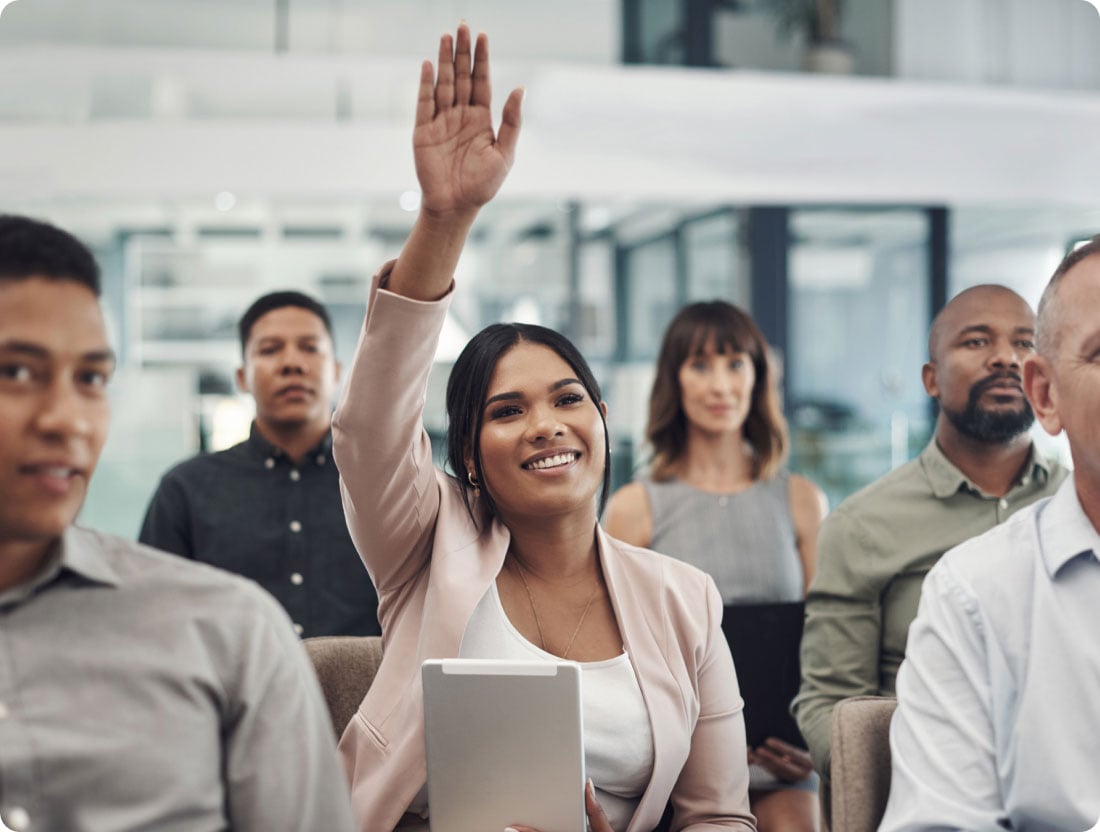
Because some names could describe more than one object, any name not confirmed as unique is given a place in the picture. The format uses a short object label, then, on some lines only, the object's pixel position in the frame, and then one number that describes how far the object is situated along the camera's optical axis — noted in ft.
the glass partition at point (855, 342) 21.02
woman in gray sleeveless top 9.76
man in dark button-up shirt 8.87
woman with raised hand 4.91
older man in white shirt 4.57
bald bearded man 7.06
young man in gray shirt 3.38
